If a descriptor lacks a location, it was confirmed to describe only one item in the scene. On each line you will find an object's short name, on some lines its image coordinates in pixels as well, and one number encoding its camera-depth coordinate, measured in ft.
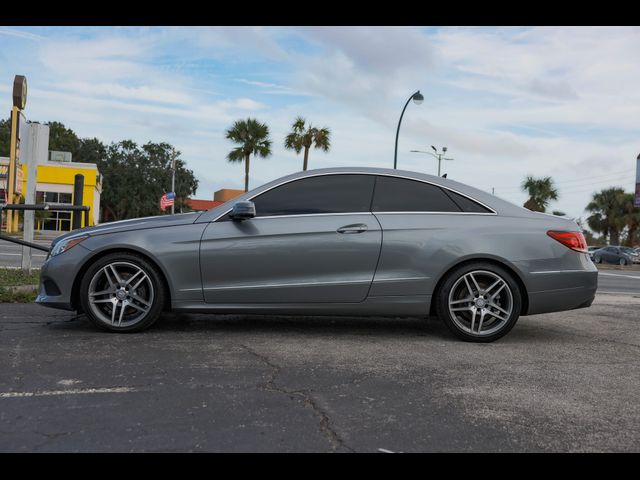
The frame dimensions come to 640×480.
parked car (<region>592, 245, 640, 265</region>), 131.54
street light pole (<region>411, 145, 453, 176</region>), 127.15
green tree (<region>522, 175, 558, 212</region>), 180.86
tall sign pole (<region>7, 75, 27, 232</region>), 39.24
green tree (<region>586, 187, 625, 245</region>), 177.78
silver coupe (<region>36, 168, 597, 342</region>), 16.90
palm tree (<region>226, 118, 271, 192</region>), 129.18
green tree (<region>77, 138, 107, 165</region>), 215.31
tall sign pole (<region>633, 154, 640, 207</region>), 114.50
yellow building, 140.26
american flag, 126.11
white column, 29.71
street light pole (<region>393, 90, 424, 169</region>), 82.28
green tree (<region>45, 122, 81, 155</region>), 216.74
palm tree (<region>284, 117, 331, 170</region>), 127.13
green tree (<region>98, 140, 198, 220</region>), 208.44
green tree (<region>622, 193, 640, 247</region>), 171.83
